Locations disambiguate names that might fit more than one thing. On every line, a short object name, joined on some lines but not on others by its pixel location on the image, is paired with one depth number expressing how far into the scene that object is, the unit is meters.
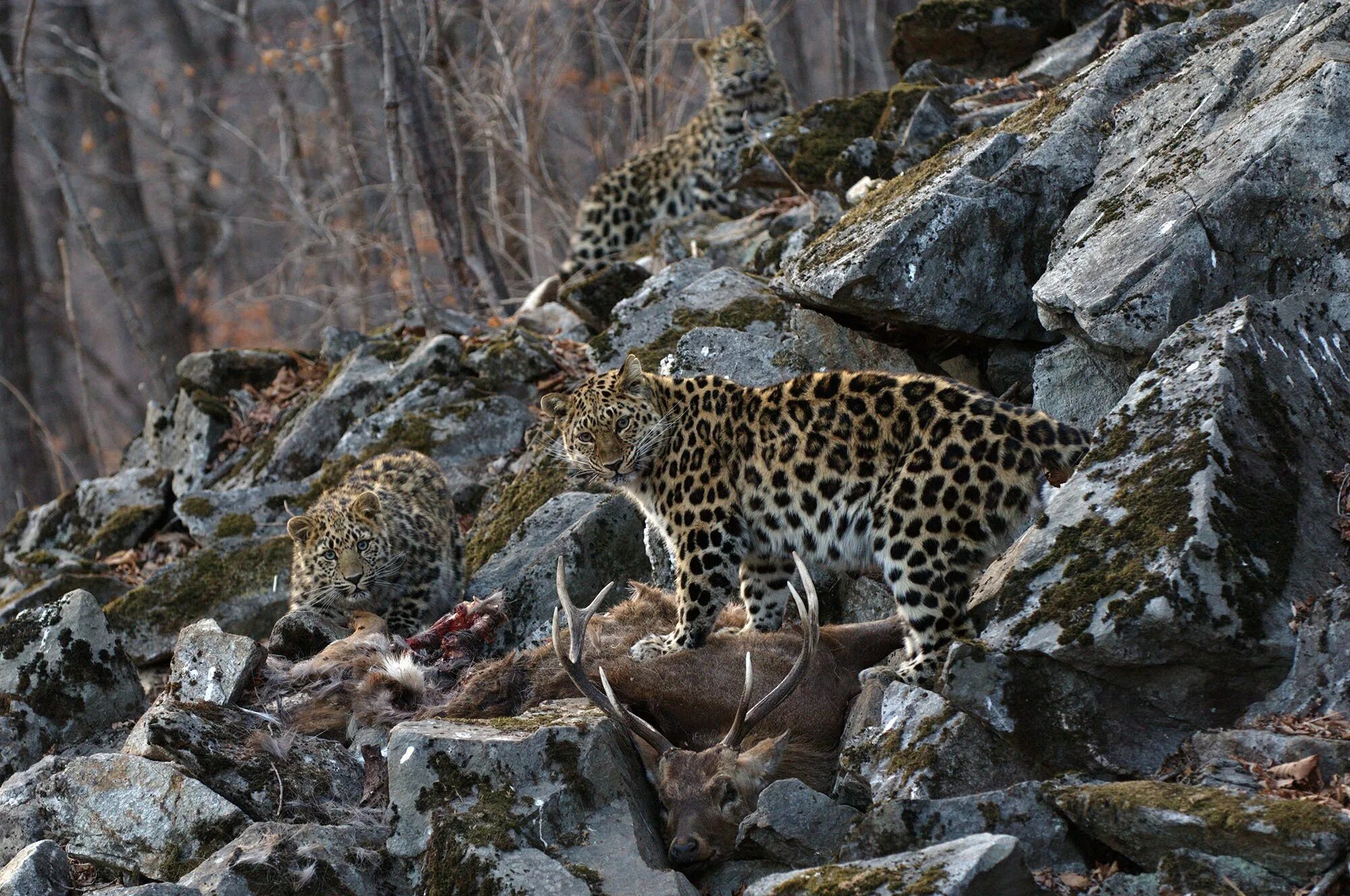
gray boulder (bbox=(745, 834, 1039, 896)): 10.08
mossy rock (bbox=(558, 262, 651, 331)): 27.80
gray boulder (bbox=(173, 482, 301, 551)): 25.33
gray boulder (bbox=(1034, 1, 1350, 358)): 15.35
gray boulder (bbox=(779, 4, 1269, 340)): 18.52
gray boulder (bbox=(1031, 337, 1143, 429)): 17.06
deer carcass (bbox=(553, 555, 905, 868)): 13.54
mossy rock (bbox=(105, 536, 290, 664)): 23.23
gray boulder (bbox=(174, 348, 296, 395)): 31.03
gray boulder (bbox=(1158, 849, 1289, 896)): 10.06
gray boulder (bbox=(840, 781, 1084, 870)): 11.27
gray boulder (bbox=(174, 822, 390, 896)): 12.68
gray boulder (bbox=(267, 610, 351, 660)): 19.16
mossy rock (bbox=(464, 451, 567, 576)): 22.55
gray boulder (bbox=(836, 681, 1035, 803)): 12.18
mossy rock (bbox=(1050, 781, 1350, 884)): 9.92
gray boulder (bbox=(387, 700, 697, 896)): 12.62
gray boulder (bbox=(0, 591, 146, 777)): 18.16
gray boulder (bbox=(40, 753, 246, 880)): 13.99
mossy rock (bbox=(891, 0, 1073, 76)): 29.72
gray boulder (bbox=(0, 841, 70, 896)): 13.44
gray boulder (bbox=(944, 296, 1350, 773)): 11.98
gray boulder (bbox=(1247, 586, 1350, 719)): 11.59
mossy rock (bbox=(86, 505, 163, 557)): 27.94
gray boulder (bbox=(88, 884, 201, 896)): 12.11
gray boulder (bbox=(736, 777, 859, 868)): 12.44
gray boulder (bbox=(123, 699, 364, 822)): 14.53
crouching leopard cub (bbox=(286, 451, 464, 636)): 20.80
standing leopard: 14.58
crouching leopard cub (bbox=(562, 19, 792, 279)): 34.22
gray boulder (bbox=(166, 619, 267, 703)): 16.70
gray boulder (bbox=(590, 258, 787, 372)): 23.09
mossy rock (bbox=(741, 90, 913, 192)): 27.58
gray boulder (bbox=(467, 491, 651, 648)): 19.45
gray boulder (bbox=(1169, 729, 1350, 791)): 10.87
